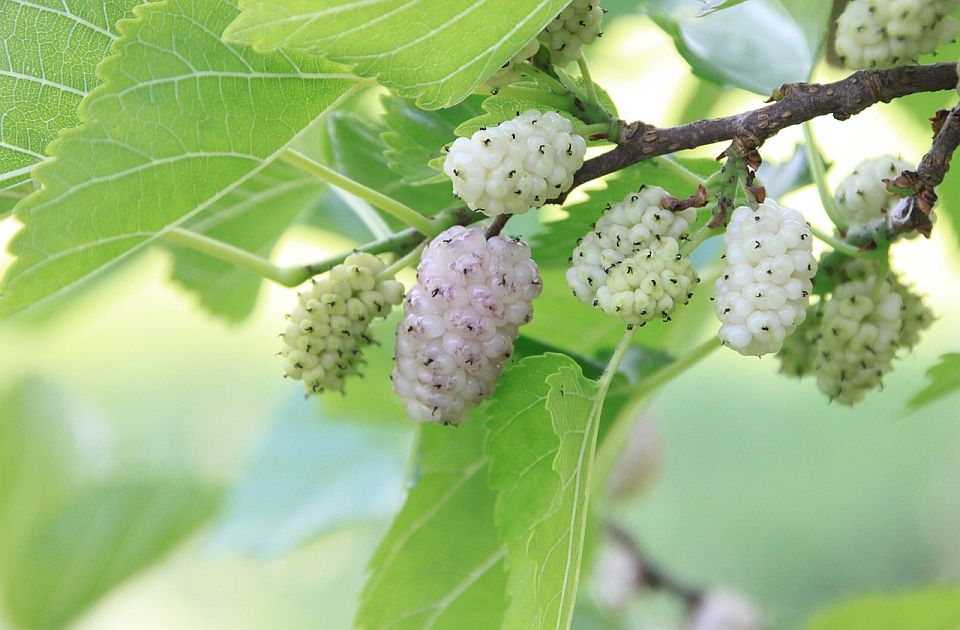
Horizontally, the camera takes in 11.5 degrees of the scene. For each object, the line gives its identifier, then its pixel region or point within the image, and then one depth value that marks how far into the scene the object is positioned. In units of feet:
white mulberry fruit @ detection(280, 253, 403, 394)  1.70
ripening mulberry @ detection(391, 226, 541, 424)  1.67
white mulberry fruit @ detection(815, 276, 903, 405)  1.72
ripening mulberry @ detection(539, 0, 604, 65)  1.65
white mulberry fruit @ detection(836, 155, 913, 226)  1.73
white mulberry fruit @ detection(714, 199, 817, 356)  1.63
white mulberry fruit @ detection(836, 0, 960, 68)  1.67
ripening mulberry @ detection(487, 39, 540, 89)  1.65
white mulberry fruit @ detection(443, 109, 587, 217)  1.63
